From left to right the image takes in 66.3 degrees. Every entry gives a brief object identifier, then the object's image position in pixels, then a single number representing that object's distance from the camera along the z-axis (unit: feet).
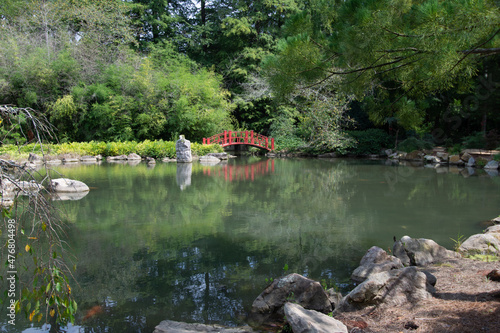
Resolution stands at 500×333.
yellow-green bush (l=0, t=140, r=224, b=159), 54.24
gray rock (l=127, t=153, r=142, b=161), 54.03
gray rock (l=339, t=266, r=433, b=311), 8.80
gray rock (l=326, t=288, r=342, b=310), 9.82
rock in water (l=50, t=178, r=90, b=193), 25.86
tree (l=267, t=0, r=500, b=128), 9.70
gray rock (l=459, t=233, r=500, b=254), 12.55
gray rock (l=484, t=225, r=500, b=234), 14.75
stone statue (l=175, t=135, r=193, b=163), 51.52
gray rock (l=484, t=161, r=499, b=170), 38.11
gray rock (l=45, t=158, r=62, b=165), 47.77
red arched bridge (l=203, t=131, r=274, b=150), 60.29
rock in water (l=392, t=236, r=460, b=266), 12.30
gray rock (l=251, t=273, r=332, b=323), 9.57
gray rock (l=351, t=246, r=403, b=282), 11.30
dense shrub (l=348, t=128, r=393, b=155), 56.75
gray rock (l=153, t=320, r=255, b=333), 8.33
